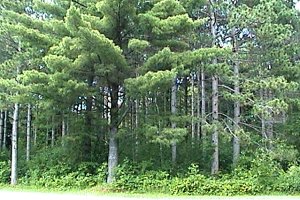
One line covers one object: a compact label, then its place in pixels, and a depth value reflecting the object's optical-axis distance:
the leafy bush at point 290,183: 13.64
